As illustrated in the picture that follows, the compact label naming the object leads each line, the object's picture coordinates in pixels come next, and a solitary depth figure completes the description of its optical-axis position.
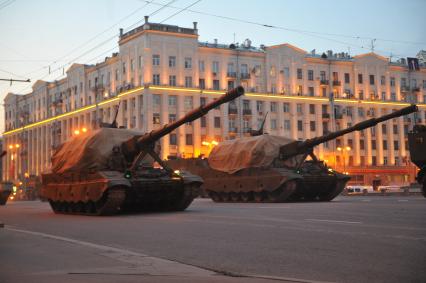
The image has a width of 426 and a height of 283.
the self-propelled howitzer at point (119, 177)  20.82
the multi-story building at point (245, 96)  74.25
